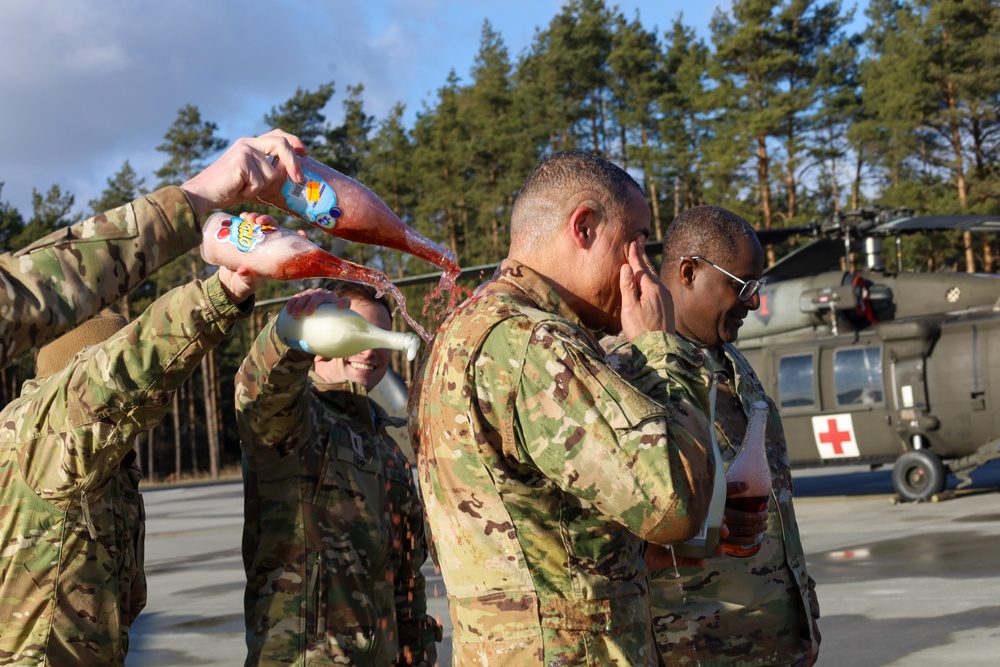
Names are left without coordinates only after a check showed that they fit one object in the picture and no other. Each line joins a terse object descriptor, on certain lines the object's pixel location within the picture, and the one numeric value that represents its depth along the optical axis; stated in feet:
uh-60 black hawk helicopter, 38.63
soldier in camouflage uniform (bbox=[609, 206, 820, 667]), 10.17
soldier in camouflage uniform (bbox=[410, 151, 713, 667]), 6.51
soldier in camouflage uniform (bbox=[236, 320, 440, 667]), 9.71
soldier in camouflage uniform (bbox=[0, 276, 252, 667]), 8.14
